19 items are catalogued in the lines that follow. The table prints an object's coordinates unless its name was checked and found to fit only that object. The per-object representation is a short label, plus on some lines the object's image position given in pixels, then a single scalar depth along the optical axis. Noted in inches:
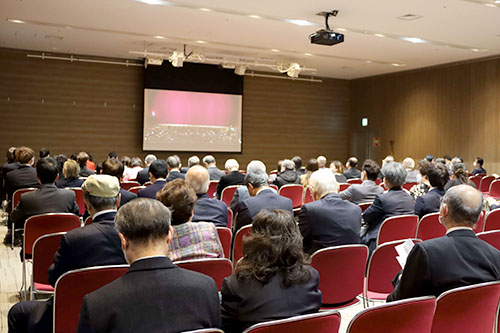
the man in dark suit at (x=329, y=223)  149.6
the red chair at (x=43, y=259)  134.7
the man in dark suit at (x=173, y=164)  290.3
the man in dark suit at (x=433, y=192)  194.7
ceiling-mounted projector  379.2
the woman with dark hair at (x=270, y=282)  77.9
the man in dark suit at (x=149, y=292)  65.4
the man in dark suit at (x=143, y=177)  319.9
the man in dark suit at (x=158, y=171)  236.9
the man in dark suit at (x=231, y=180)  282.0
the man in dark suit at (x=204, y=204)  159.2
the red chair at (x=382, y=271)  135.5
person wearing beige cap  103.3
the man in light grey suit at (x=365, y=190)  224.8
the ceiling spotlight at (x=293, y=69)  583.8
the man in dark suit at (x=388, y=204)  182.7
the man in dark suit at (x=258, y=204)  173.0
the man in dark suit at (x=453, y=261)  91.0
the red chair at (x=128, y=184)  293.8
